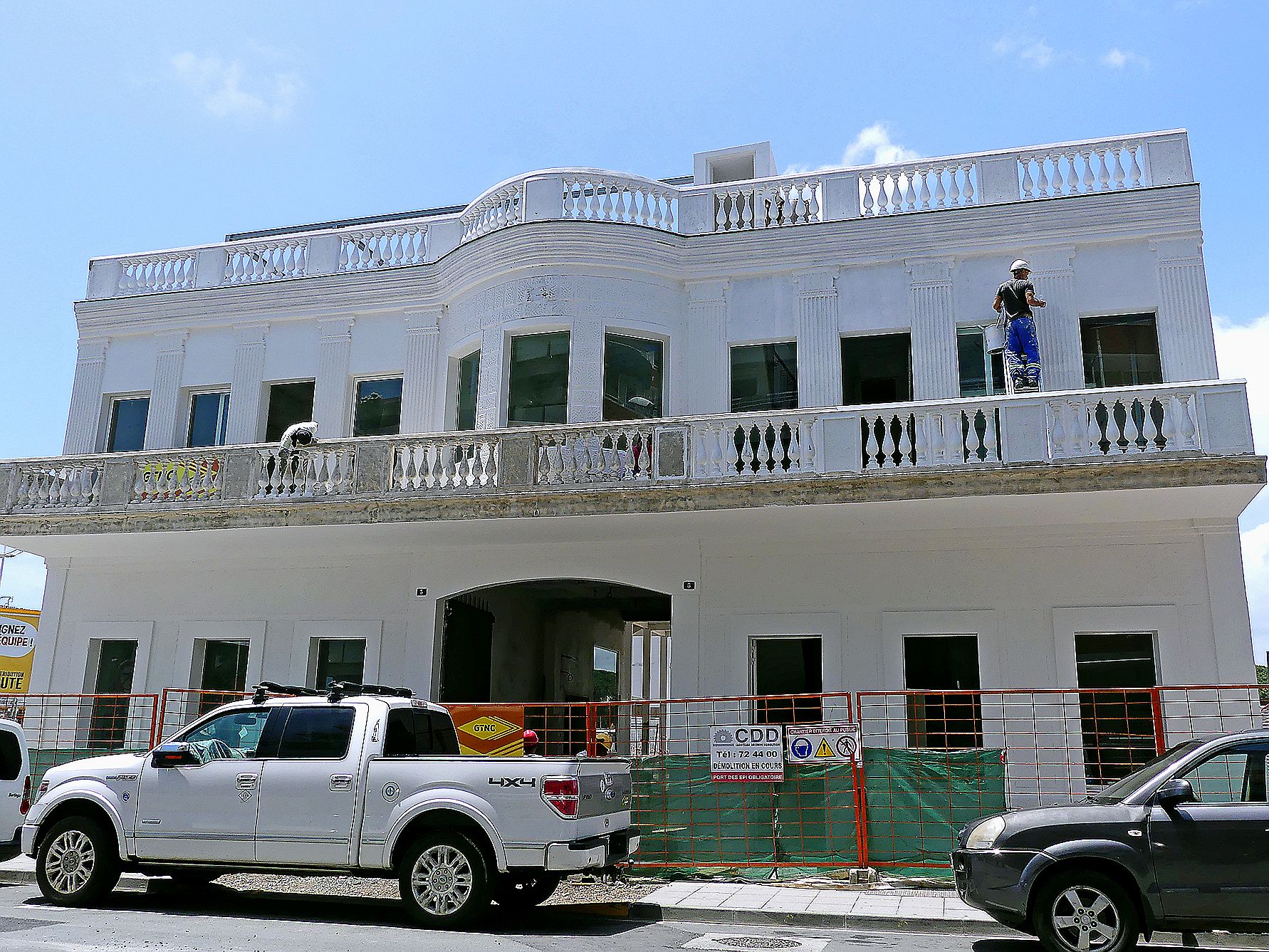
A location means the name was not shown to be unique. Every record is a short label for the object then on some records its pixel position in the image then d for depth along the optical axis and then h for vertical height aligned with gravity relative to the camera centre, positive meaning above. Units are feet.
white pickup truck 29.71 -2.17
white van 40.65 -2.04
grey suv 25.13 -2.64
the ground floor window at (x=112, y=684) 62.28 +2.52
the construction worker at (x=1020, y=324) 49.90 +19.21
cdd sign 39.09 -0.50
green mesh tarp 38.11 -2.60
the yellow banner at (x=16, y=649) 110.22 +7.88
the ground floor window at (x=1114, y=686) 46.24 +2.59
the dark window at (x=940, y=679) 49.55 +2.89
